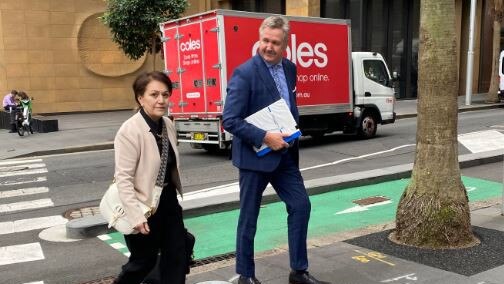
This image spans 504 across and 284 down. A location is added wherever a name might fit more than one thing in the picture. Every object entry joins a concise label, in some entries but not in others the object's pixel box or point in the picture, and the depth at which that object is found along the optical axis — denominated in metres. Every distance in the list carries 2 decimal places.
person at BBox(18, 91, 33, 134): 18.31
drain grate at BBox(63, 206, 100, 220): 7.10
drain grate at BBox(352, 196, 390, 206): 7.13
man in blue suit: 3.64
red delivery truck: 11.48
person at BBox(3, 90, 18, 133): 19.00
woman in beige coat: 3.15
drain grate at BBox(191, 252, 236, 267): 4.91
